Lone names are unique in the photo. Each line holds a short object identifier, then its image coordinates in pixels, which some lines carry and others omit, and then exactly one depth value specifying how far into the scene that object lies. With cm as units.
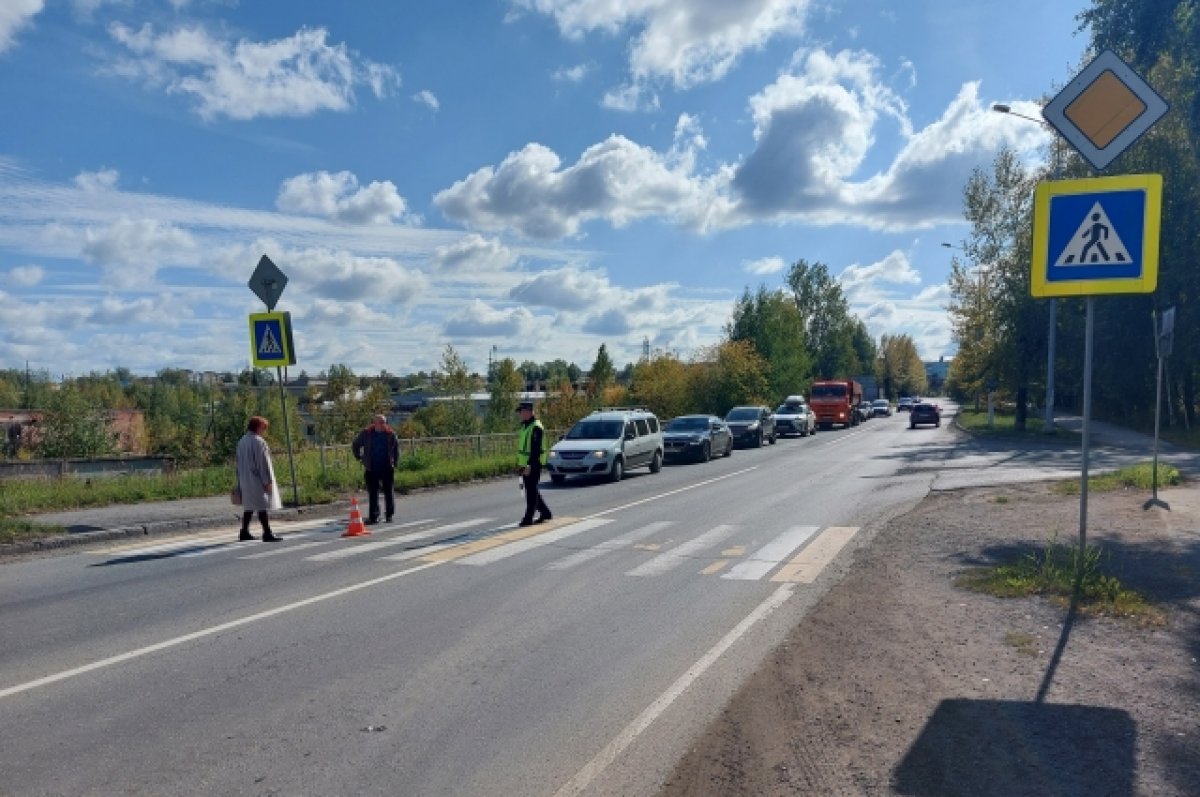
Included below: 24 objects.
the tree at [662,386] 4569
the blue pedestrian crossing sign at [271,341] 1472
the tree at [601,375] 4679
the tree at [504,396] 4222
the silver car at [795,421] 4581
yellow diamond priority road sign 720
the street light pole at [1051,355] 3372
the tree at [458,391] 4225
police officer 1349
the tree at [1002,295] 3981
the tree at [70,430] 3328
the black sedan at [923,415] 5238
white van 2167
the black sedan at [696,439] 2878
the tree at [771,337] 5988
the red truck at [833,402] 5503
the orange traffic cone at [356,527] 1277
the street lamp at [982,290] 4278
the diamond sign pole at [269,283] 1493
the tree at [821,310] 8944
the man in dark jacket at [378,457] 1461
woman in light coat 1204
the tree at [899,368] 13488
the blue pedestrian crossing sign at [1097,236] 700
